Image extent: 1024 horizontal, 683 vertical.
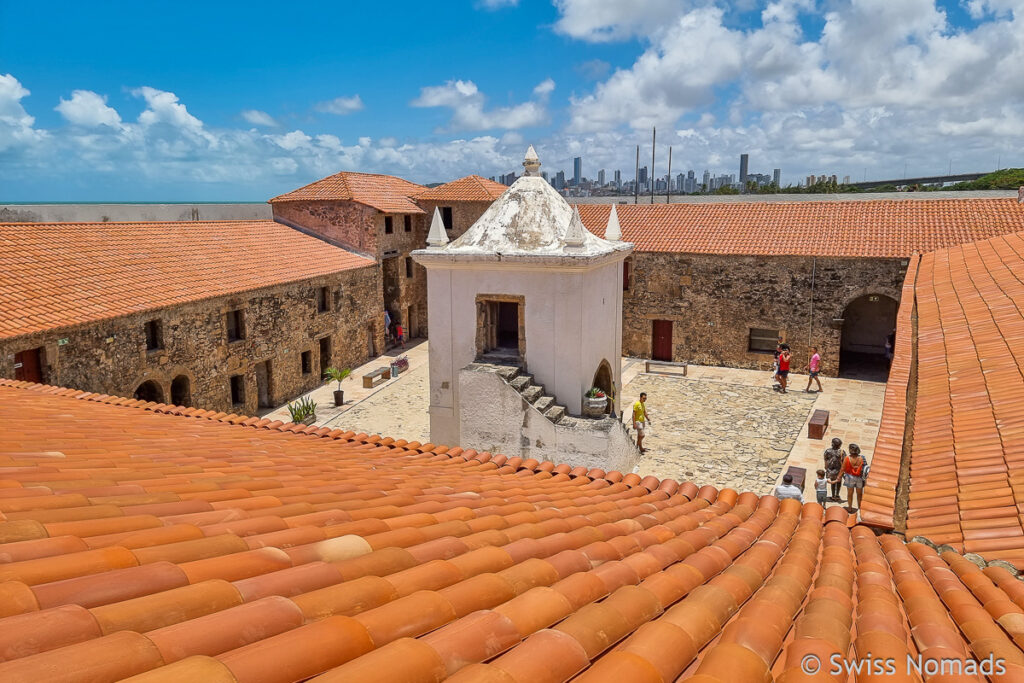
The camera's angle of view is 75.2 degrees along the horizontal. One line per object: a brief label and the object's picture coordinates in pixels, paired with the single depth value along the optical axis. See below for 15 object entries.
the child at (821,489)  11.46
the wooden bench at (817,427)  15.35
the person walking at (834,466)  11.66
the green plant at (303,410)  16.20
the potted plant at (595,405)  11.84
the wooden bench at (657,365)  21.72
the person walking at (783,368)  19.14
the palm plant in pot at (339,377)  18.45
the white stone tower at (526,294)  11.66
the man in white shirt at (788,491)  10.20
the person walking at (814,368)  19.16
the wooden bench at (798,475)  12.33
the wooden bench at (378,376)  20.44
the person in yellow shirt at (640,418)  14.20
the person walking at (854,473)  10.92
